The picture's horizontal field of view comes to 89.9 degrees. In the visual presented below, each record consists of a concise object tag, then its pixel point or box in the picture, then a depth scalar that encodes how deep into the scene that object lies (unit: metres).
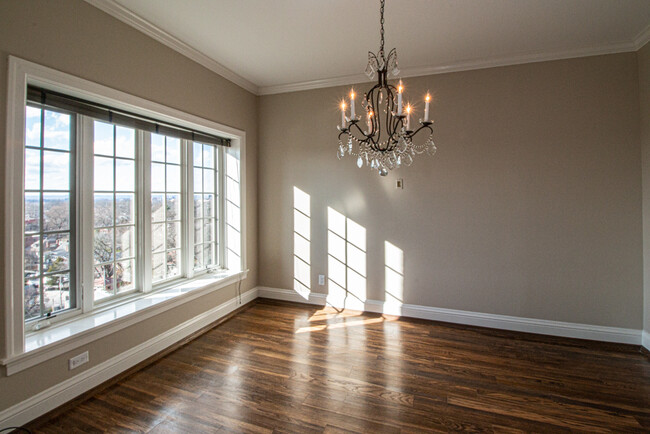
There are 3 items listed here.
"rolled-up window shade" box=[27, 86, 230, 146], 2.15
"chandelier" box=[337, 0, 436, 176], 1.88
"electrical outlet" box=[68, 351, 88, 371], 2.25
